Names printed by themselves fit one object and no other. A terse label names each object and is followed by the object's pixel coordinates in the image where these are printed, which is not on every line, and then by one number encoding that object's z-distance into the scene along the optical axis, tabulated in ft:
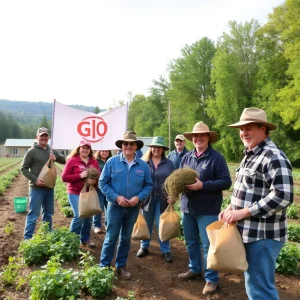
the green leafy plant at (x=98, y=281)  12.84
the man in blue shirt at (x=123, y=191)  15.17
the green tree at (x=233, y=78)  112.16
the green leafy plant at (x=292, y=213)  29.14
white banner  20.59
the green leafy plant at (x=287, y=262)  15.84
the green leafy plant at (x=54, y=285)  11.82
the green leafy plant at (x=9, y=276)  14.32
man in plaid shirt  8.60
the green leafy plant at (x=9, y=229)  23.33
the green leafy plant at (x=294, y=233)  21.67
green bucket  31.78
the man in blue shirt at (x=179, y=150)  24.32
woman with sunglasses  18.38
